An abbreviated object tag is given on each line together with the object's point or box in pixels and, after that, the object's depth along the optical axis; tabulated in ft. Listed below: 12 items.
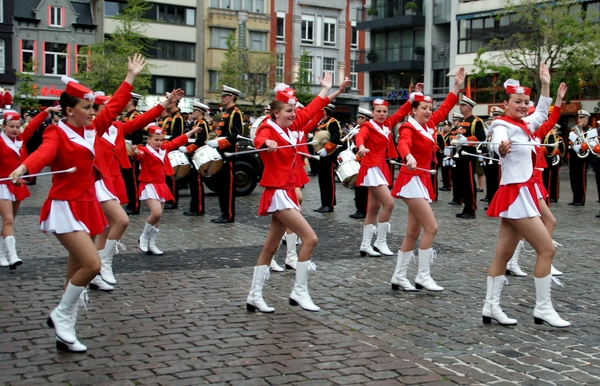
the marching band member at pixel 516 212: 22.72
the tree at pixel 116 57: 131.13
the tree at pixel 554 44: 112.37
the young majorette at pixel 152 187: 35.01
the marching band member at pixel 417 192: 27.81
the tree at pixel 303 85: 175.22
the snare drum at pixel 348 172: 48.52
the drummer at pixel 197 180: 49.42
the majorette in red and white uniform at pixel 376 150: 35.99
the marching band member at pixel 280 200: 24.43
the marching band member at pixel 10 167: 31.60
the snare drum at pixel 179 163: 50.88
